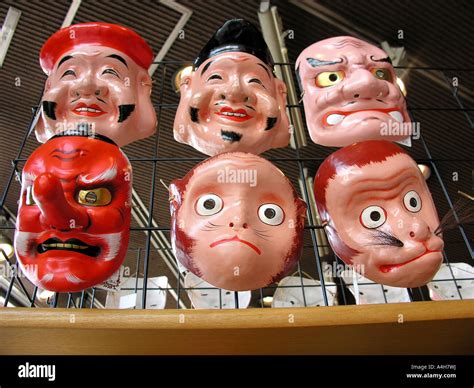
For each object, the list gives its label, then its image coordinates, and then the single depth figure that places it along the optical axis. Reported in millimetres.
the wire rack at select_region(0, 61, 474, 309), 1054
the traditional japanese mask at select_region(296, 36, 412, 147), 1053
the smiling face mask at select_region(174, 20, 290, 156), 1051
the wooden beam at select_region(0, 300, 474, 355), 627
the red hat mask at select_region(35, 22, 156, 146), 1060
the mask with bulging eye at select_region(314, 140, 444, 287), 869
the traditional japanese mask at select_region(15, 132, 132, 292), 815
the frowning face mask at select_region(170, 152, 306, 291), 821
